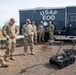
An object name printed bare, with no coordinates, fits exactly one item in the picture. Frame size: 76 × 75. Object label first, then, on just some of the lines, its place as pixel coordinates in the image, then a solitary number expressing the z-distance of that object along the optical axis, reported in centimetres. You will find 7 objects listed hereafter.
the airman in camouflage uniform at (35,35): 709
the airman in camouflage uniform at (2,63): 395
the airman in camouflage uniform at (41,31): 731
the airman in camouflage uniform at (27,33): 488
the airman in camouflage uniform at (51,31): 721
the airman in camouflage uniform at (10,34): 430
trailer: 732
